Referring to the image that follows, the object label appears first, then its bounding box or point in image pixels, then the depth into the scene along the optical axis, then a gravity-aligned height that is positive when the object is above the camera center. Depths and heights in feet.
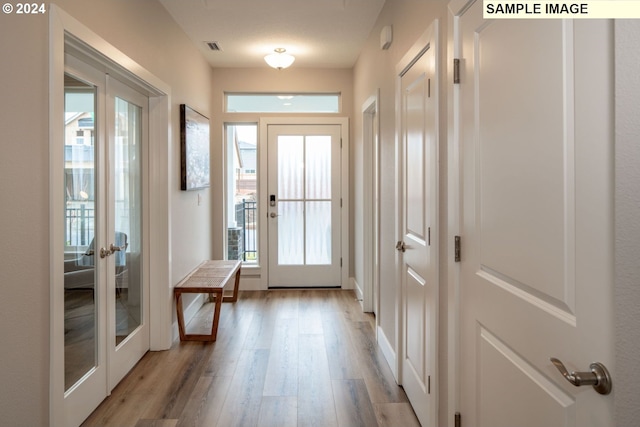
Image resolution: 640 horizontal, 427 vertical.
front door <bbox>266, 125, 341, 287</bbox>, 17.89 +0.11
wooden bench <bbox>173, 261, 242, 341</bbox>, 11.93 -2.11
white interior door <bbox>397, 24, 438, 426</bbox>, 6.86 -0.32
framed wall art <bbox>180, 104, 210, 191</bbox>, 12.51 +1.88
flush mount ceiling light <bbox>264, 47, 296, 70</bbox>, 14.42 +4.95
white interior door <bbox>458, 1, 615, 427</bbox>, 3.12 -0.08
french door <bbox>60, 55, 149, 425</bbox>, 7.61 -0.51
